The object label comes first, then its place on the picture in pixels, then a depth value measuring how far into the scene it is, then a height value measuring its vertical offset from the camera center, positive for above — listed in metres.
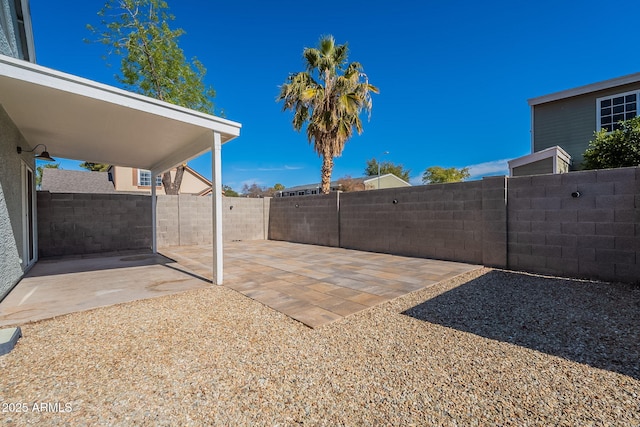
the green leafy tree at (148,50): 12.79 +7.79
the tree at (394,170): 42.53 +6.18
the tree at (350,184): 28.22 +2.74
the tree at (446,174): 33.84 +4.41
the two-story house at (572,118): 9.25 +3.28
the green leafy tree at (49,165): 28.41 +5.10
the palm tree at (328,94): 10.44 +4.39
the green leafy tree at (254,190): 45.56 +3.83
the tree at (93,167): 29.88 +4.98
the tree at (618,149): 7.05 +1.58
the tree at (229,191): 43.19 +3.34
